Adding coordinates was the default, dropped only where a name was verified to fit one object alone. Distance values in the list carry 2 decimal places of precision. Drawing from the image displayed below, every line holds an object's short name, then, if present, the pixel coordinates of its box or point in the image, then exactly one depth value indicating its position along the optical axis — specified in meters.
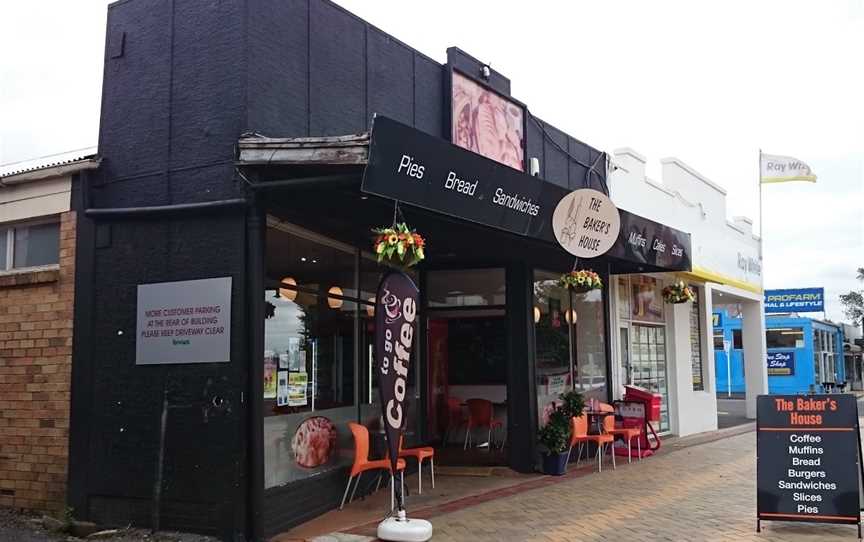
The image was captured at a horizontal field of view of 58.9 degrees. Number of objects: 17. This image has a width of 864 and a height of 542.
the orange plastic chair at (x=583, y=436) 10.07
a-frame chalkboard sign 6.80
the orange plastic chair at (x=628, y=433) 10.88
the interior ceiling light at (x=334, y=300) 8.20
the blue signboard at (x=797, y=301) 31.72
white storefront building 13.61
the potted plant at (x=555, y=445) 9.91
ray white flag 19.22
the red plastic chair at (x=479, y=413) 11.77
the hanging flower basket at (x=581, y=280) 10.02
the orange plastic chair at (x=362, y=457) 7.52
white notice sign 6.53
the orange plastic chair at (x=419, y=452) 8.30
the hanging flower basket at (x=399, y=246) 6.29
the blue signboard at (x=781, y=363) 28.53
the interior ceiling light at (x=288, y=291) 7.35
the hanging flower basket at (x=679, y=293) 13.45
